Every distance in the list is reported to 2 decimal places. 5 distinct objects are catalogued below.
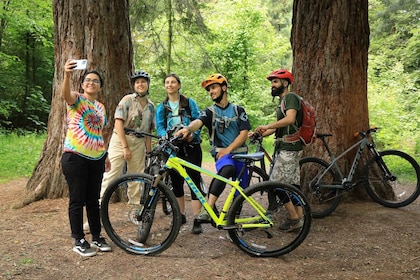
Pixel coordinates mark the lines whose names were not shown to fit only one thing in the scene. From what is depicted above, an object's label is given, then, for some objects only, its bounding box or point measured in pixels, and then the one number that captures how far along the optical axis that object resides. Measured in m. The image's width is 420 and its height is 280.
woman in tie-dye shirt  3.54
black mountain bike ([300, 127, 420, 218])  5.25
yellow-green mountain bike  3.73
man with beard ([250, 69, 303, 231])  4.17
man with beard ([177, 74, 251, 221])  3.99
